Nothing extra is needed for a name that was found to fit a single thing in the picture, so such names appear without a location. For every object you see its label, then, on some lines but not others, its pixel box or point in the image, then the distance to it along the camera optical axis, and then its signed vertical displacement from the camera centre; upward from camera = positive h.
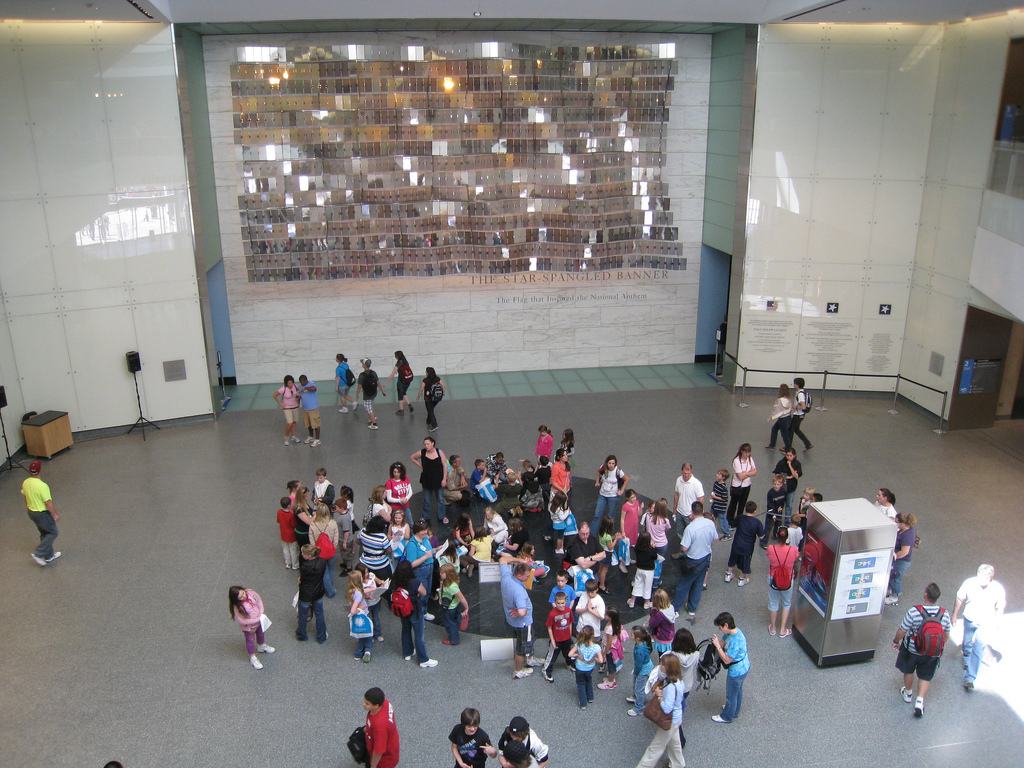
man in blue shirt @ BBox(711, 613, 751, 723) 7.37 -4.47
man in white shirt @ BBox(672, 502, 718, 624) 8.91 -4.42
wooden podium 13.22 -4.58
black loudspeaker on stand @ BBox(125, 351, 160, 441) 14.11 -3.68
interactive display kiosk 8.16 -4.27
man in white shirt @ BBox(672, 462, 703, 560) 10.13 -4.20
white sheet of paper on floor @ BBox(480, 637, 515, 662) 8.56 -5.09
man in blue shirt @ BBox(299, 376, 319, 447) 13.66 -4.27
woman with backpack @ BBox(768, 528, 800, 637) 8.64 -4.32
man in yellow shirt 10.09 -4.43
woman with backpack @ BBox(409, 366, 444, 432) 14.02 -4.12
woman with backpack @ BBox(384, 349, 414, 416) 14.70 -4.05
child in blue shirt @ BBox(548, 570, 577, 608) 7.86 -4.25
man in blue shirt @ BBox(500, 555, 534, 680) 8.09 -4.45
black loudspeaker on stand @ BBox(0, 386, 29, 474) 12.91 -4.93
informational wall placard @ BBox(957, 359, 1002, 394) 14.21 -3.96
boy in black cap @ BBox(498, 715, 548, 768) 6.09 -4.30
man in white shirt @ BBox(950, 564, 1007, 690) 8.02 -4.46
